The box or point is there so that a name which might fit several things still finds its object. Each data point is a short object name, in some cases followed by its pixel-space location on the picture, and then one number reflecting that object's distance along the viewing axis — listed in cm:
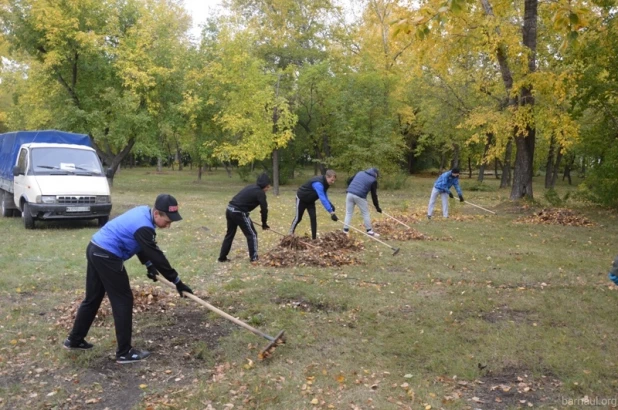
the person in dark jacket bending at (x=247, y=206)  909
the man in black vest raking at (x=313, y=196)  1041
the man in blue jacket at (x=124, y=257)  493
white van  1214
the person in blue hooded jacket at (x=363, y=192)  1170
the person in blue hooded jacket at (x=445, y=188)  1492
